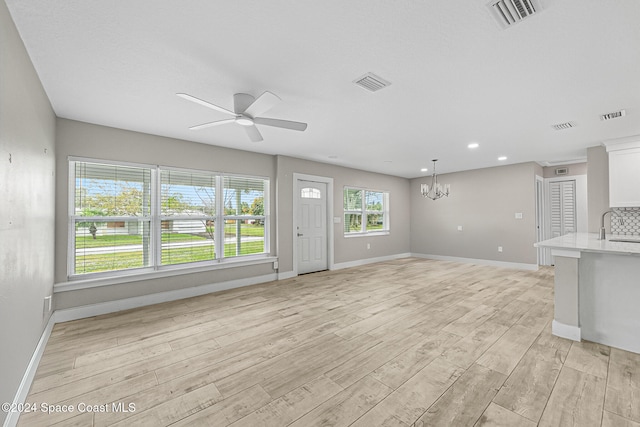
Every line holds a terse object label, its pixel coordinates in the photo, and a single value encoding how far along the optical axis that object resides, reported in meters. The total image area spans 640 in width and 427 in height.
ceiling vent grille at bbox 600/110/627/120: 3.17
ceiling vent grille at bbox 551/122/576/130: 3.59
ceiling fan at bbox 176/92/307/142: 2.52
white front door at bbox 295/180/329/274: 5.87
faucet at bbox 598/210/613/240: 3.33
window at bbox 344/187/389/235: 6.90
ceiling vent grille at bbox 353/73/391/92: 2.40
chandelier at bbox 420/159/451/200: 6.03
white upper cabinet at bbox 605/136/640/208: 4.02
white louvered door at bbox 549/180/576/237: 6.21
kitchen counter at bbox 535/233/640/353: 2.51
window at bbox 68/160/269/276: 3.54
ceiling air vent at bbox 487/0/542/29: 1.57
